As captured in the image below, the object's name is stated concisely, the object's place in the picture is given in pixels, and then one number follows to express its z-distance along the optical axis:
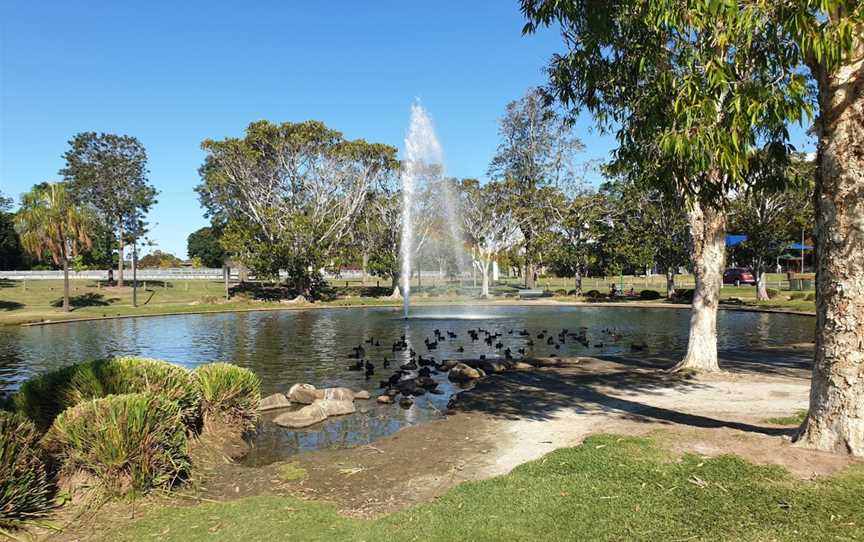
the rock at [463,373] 17.86
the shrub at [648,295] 52.50
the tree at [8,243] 85.94
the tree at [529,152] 60.94
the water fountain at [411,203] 49.09
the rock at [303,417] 13.12
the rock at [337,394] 14.78
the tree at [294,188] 51.53
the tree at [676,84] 6.69
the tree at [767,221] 44.22
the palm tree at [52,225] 48.06
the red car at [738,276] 68.19
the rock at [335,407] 13.92
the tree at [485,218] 58.59
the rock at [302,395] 15.23
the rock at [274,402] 14.77
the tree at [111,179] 70.19
